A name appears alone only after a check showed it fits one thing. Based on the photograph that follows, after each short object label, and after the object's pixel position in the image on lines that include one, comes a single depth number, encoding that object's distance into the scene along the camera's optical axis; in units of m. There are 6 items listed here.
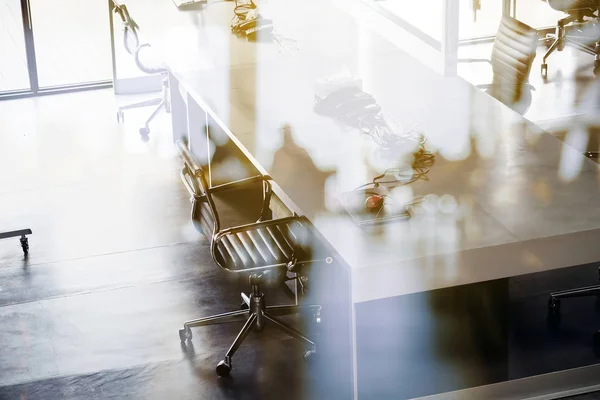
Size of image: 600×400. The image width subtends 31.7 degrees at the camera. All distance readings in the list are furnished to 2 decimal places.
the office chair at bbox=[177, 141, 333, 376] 4.02
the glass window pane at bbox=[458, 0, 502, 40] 8.39
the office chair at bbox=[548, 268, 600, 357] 4.43
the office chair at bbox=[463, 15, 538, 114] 5.25
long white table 3.46
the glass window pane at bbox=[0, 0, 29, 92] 7.74
